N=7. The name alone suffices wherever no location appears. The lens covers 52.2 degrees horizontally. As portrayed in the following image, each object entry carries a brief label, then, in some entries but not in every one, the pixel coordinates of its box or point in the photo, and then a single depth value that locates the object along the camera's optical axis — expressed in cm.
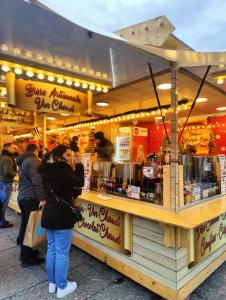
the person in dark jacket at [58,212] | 213
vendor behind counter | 382
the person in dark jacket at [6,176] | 442
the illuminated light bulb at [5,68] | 280
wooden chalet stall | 216
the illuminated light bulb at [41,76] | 311
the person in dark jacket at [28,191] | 294
